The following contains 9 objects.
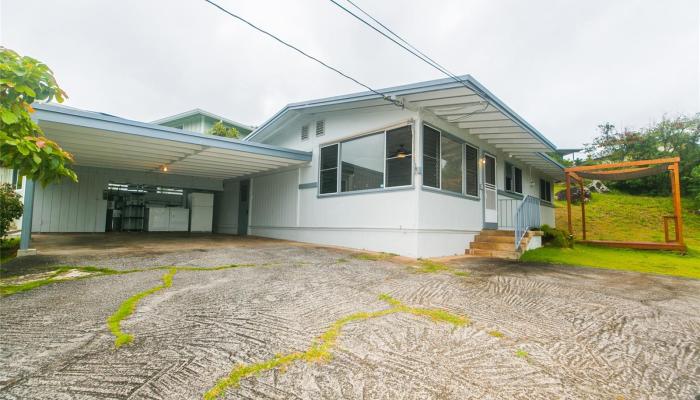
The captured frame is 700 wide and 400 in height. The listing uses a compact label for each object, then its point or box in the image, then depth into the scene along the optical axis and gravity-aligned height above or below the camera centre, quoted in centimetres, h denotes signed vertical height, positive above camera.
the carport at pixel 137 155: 557 +173
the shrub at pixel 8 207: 560 +14
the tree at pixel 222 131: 1727 +523
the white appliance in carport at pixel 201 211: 1364 +31
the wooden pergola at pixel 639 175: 807 +161
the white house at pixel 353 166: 630 +168
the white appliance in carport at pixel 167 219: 1313 -9
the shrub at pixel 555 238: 835 -43
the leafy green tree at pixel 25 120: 204 +68
